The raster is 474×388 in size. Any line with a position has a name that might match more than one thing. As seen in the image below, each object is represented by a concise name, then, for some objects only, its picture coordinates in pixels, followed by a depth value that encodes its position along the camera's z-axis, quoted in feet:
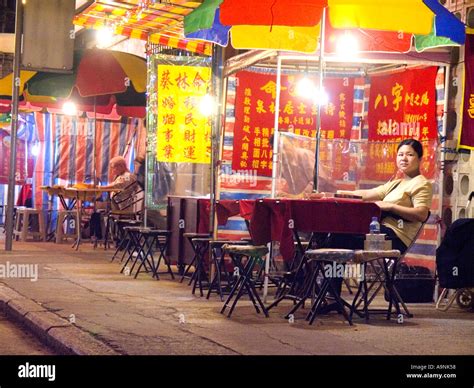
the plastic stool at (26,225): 65.41
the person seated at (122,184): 59.41
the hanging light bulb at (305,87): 43.06
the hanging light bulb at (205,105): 47.78
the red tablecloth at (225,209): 38.78
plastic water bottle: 31.22
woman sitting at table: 32.81
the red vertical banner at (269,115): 42.83
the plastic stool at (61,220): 64.49
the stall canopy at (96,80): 59.21
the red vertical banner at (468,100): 37.47
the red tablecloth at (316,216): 31.04
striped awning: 43.86
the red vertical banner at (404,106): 39.93
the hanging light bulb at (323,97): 43.14
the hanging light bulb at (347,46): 37.58
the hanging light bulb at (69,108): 66.47
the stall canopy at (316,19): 33.35
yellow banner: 47.70
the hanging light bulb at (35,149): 66.48
